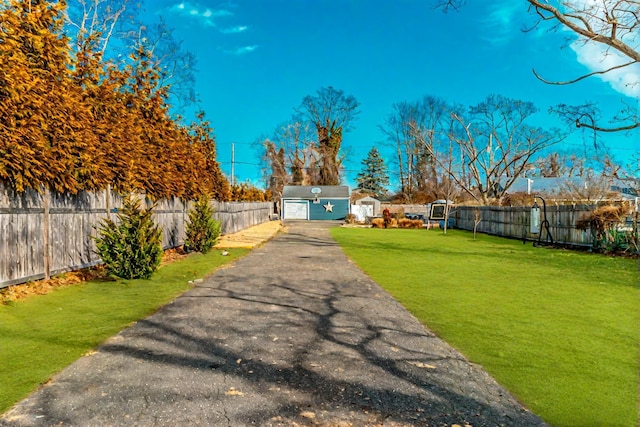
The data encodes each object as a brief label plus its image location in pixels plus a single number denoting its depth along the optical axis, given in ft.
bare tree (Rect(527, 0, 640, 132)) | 24.94
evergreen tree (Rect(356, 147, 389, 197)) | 215.10
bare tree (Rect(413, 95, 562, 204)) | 103.35
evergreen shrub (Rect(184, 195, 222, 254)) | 38.83
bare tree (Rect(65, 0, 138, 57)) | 58.12
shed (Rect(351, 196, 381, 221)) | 148.96
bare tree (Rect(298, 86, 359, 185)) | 175.11
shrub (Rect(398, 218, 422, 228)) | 100.53
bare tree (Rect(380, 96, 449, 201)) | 177.58
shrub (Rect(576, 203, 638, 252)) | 39.96
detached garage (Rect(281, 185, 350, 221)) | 147.74
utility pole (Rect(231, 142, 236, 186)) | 136.49
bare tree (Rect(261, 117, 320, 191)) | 178.09
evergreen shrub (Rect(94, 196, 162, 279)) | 23.62
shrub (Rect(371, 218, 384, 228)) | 99.62
